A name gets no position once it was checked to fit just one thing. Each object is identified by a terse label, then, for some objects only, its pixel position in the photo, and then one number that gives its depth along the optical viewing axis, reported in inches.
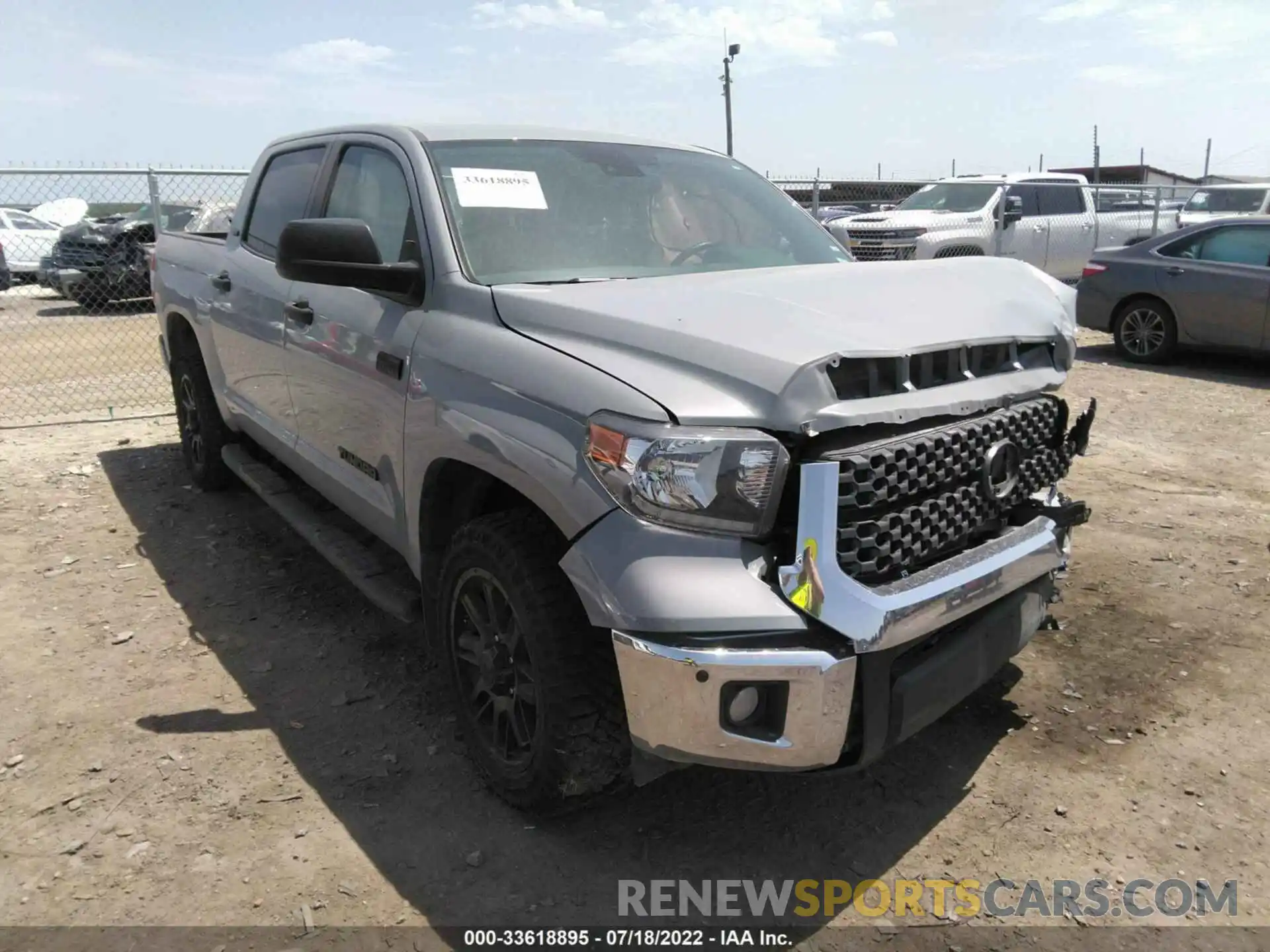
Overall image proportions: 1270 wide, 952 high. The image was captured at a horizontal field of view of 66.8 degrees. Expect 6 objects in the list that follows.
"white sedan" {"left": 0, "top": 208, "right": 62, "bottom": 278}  730.8
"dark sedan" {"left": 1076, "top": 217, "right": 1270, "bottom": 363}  347.6
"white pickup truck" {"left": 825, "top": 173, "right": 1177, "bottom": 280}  460.8
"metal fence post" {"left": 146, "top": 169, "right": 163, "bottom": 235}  320.2
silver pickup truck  84.4
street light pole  1096.2
